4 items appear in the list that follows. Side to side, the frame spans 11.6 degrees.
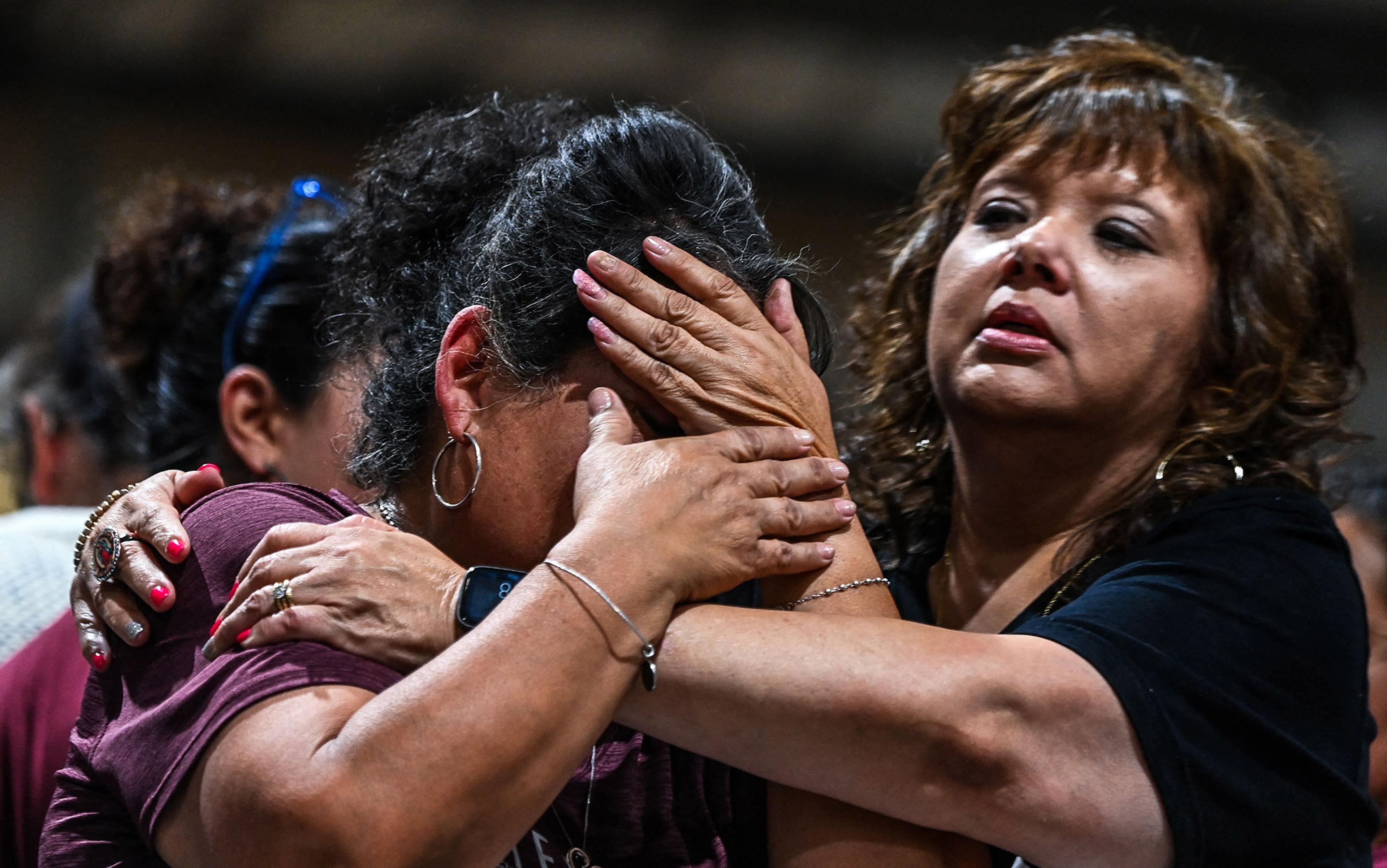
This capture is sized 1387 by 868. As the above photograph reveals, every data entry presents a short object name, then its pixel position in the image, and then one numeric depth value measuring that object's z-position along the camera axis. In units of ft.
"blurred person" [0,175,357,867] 11.50
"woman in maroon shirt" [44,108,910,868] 10.08
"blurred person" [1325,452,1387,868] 11.75
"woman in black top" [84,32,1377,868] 10.34
